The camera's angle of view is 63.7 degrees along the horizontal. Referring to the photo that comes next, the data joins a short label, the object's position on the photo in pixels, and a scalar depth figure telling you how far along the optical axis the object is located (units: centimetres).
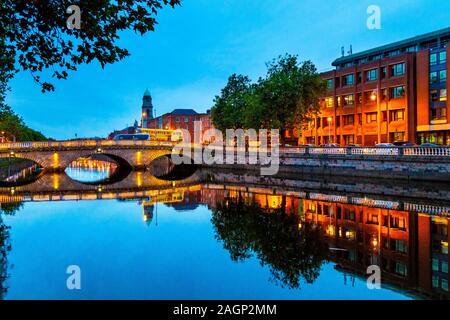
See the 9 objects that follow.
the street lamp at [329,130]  6232
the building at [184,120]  14200
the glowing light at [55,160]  4700
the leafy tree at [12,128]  6178
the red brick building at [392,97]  5462
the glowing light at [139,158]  5347
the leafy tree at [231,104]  5968
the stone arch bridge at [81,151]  4447
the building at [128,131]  16472
